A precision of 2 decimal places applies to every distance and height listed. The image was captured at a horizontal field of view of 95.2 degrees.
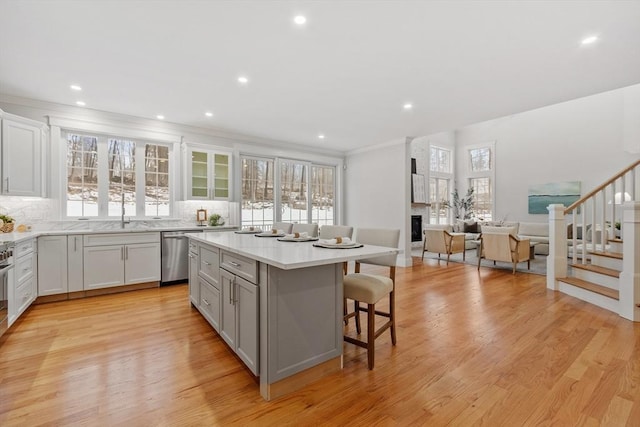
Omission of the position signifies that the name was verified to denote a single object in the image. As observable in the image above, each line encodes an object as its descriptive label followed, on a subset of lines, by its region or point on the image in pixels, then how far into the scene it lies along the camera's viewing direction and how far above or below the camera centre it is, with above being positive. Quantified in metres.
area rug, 5.62 -1.12
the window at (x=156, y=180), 4.90 +0.51
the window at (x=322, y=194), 7.16 +0.41
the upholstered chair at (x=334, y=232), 3.06 -0.23
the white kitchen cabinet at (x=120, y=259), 3.89 -0.69
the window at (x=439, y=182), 9.84 +1.00
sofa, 7.18 -0.53
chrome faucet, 4.50 -0.19
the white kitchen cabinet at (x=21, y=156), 3.40 +0.66
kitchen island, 1.75 -0.65
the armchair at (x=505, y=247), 5.34 -0.68
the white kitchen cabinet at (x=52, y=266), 3.59 -0.70
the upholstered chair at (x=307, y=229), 3.56 -0.22
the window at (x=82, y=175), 4.33 +0.52
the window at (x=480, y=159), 9.69 +1.78
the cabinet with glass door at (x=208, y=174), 5.12 +0.65
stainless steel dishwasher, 4.43 -0.73
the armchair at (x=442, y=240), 6.54 -0.67
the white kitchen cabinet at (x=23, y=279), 2.83 -0.74
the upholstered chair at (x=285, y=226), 3.88 -0.22
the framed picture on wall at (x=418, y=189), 8.64 +0.66
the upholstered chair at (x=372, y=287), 2.13 -0.58
